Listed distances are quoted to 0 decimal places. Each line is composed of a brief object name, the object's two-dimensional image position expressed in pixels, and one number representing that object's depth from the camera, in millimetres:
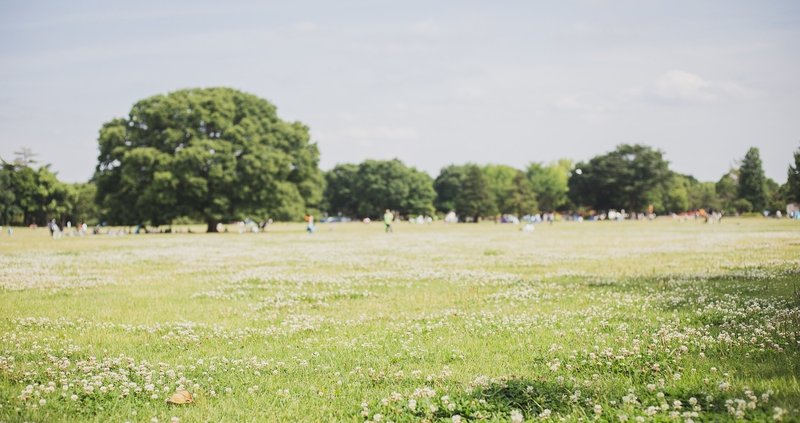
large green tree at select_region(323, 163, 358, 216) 185125
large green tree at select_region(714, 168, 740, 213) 159500
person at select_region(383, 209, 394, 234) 65938
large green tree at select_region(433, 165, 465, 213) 192125
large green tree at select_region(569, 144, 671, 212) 156250
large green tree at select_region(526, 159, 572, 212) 181875
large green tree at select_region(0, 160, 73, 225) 123250
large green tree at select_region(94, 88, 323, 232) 66438
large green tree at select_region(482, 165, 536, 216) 144375
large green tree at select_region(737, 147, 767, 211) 146250
